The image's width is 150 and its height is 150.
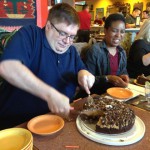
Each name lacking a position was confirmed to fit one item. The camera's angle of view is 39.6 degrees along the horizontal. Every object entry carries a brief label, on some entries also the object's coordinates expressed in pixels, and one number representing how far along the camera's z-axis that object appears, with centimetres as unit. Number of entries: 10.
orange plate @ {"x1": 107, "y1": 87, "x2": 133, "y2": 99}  145
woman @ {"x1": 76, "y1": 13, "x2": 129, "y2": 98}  204
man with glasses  127
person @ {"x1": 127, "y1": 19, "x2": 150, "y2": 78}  240
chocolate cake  99
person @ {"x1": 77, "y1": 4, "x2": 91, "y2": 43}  745
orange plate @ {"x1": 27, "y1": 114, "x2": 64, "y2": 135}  101
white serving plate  95
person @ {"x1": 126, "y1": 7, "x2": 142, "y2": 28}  613
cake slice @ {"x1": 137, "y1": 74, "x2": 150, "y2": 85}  176
